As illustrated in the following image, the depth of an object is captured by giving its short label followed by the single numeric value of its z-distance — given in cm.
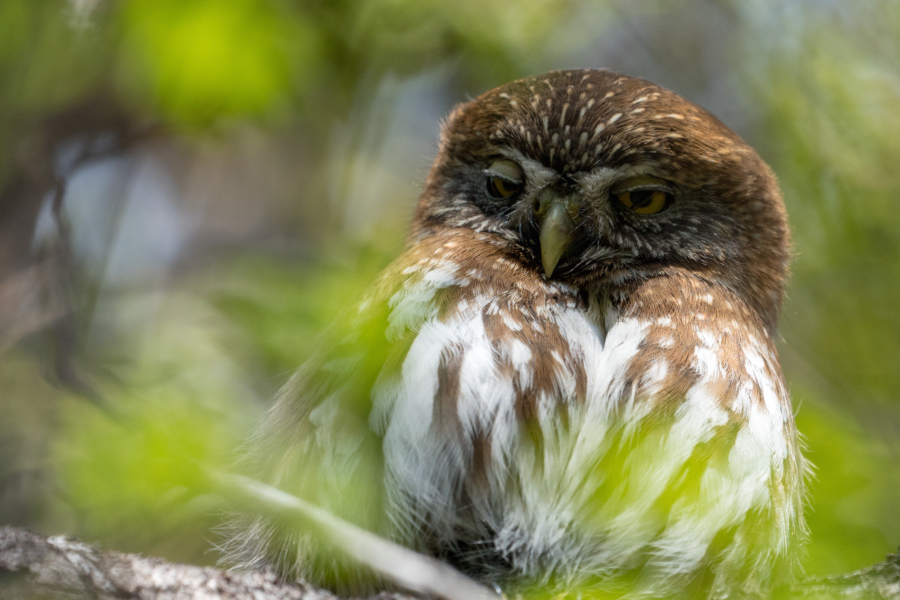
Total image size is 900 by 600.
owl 289
